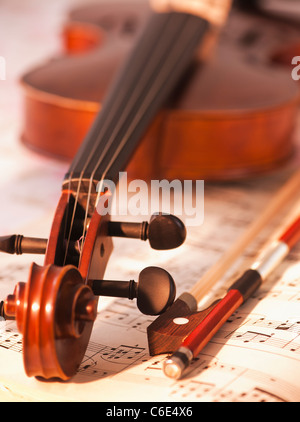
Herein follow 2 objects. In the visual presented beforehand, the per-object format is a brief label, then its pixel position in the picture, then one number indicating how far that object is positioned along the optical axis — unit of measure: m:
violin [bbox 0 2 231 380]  0.97
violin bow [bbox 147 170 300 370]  1.02
